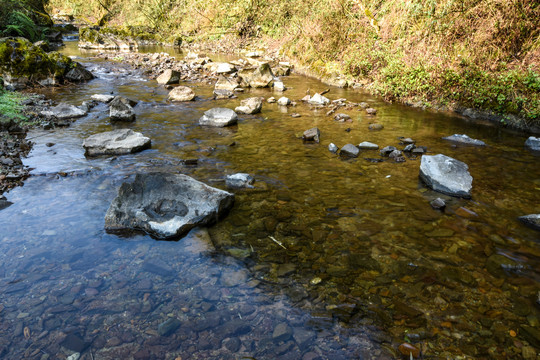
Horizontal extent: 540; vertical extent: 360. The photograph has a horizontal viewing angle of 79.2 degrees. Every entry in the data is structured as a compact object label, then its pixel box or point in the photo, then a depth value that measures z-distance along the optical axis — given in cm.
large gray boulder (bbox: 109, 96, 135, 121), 756
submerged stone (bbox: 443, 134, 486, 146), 648
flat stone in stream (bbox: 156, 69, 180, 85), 1215
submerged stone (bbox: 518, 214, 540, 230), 377
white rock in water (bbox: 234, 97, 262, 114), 870
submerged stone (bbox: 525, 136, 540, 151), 618
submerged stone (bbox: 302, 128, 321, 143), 664
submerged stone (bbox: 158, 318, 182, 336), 243
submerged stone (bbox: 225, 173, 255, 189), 465
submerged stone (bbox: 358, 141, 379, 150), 621
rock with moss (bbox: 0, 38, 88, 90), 1021
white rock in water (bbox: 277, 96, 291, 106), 965
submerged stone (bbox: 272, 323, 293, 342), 241
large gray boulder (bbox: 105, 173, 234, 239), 360
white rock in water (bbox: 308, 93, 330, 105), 969
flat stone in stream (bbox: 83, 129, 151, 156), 571
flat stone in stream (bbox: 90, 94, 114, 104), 933
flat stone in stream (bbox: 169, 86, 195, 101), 979
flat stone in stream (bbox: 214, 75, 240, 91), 1188
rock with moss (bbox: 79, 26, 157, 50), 2356
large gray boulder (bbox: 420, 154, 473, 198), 449
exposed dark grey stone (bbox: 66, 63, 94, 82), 1180
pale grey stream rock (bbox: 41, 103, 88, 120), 769
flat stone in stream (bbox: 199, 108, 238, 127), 754
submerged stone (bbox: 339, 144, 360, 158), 584
